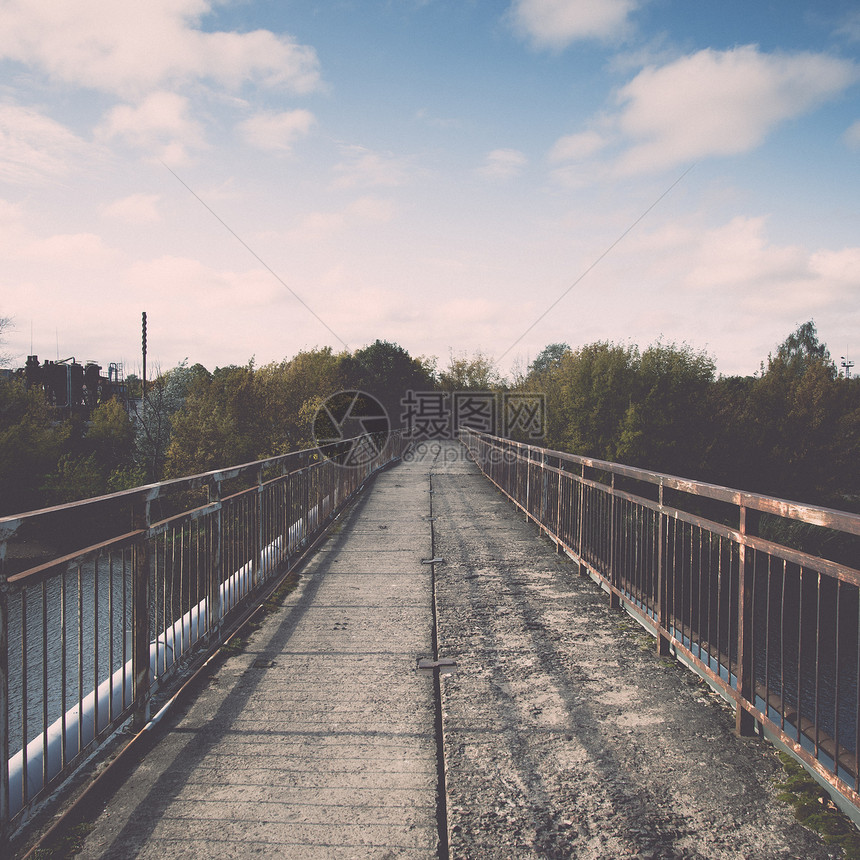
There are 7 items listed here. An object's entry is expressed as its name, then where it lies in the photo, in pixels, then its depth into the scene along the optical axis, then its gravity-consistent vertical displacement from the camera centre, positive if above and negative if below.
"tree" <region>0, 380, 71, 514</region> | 37.25 -1.84
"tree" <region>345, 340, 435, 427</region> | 72.69 +5.61
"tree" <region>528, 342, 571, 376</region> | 159.75 +17.36
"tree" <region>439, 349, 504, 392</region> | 74.61 +5.65
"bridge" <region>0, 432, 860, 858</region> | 2.37 -1.55
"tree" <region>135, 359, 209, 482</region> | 51.50 -0.91
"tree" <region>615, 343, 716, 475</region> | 43.34 +0.55
